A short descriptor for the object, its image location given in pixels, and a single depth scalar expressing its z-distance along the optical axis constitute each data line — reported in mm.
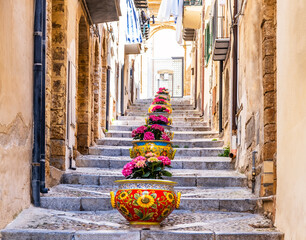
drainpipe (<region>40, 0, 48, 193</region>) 6871
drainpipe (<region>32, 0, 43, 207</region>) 6676
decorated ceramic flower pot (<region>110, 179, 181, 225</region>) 5441
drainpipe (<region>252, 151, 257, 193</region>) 7446
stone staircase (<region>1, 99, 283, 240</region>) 5457
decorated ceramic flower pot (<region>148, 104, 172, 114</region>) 15484
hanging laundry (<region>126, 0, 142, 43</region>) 17891
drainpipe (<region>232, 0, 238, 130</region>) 9844
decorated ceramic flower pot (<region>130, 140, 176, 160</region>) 9180
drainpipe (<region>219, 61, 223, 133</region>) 12460
